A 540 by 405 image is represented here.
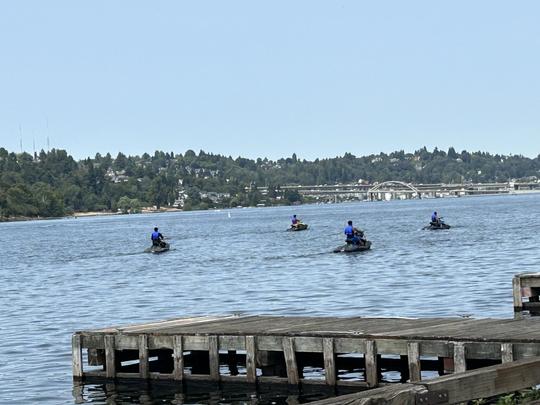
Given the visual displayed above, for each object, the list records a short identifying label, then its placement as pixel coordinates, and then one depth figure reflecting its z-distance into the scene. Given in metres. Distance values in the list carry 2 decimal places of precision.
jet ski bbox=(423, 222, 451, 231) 129.86
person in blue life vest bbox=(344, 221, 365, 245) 88.64
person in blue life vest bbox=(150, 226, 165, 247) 106.62
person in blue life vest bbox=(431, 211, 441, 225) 129.25
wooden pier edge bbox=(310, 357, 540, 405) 13.10
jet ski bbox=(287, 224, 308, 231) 143.38
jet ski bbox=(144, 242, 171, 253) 108.25
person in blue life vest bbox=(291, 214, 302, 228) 143.12
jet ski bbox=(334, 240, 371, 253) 90.25
